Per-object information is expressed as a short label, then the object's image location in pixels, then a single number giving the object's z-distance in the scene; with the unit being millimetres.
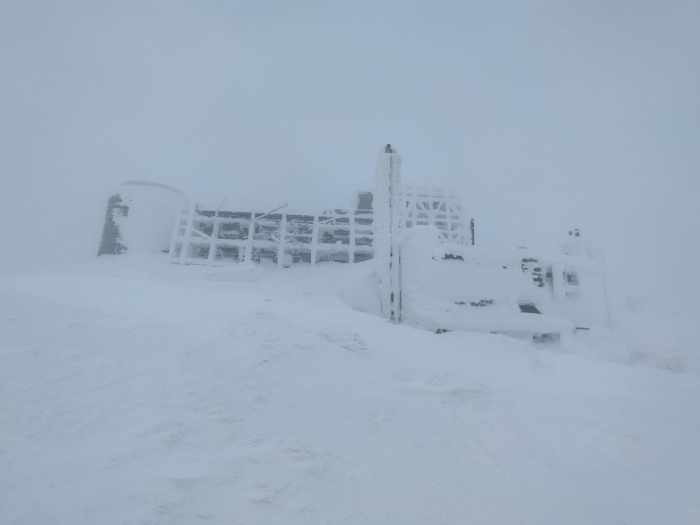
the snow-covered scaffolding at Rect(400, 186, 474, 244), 31094
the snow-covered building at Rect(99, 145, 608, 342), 13875
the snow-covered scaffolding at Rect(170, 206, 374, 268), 27750
